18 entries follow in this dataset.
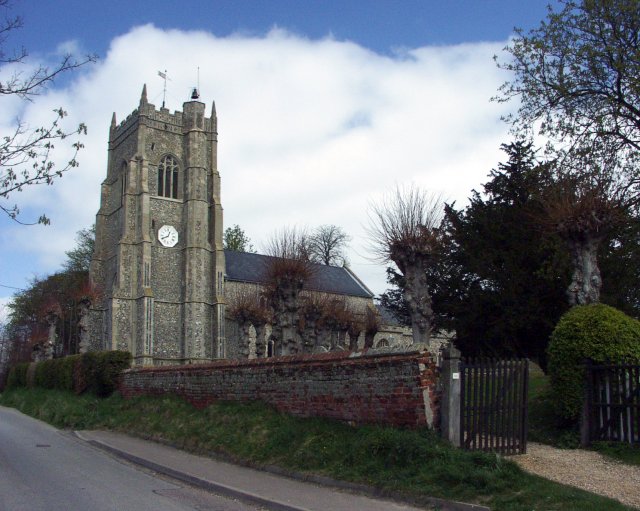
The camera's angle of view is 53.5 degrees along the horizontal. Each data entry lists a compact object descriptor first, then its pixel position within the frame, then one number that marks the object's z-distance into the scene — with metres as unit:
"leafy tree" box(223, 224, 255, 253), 68.94
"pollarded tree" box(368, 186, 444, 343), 16.06
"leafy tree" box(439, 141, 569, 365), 22.47
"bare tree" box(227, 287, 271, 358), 35.84
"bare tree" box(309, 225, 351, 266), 66.31
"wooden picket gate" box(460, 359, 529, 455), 9.80
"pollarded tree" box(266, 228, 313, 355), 22.98
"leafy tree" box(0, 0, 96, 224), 10.62
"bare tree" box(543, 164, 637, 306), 12.46
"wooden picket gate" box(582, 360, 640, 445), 10.20
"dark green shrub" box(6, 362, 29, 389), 38.12
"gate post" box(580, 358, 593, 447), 10.73
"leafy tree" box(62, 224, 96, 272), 63.16
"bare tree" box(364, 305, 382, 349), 39.81
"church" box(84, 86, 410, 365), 47.34
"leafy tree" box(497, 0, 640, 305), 16.02
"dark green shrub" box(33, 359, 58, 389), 30.54
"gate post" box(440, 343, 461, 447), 9.60
